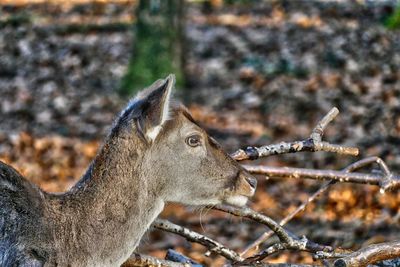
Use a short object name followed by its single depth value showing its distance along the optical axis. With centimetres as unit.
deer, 876
